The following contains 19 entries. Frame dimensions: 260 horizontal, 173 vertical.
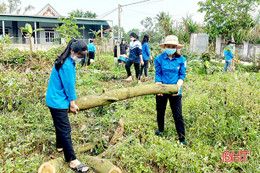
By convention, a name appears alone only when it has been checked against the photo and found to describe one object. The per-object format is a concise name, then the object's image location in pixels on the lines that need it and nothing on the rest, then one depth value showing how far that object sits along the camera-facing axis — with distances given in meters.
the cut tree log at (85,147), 2.99
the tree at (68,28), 17.23
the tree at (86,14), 41.81
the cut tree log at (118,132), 3.28
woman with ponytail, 2.44
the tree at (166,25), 14.16
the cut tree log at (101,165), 2.38
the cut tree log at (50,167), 2.29
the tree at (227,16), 11.73
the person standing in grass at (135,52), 6.74
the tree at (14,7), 43.48
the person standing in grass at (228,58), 8.28
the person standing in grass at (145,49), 7.21
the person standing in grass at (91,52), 9.38
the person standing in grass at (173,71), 3.20
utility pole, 19.88
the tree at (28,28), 8.16
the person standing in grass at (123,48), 11.89
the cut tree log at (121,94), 2.76
